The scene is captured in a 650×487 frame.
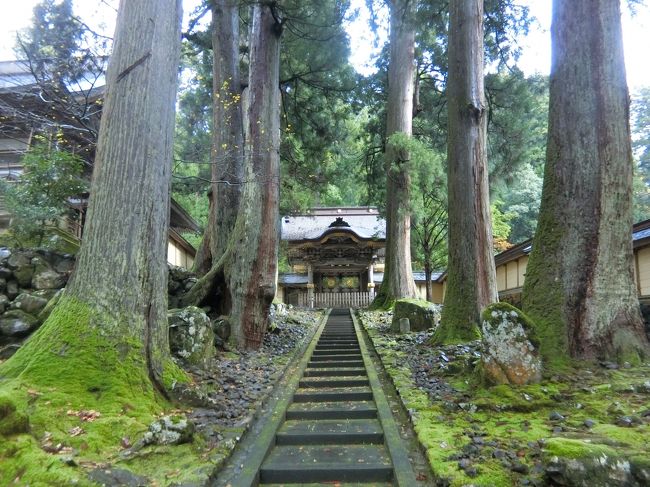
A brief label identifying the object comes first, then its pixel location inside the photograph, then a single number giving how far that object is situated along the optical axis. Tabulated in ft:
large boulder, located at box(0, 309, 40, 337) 16.94
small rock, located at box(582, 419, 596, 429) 9.93
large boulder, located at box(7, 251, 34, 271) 19.34
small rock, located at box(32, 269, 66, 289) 19.48
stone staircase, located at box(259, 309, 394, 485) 10.72
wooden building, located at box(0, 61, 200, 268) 27.69
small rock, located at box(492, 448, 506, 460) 9.30
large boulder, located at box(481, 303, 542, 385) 12.85
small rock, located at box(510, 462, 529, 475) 8.61
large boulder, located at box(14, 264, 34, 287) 19.30
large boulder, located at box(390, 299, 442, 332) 28.84
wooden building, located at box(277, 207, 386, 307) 62.85
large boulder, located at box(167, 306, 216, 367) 16.22
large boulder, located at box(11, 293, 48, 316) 17.94
